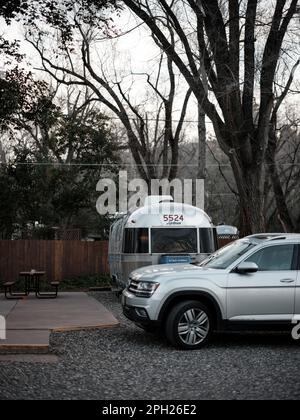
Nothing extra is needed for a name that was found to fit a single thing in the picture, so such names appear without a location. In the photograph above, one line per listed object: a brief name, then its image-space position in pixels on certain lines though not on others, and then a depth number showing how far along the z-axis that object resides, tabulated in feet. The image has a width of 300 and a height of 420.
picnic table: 65.05
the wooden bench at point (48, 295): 65.41
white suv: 34.65
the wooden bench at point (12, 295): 63.87
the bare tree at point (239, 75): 67.67
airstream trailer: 59.26
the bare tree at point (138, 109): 110.11
